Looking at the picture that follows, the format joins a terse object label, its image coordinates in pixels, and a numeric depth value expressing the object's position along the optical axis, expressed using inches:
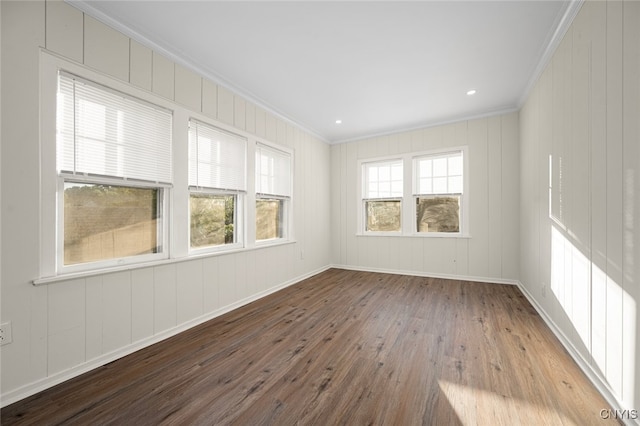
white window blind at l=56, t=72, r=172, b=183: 74.2
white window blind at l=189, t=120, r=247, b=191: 109.4
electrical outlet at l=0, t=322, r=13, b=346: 60.7
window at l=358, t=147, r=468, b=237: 176.8
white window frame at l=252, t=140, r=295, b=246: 153.3
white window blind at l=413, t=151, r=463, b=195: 176.2
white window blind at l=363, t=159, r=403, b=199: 197.0
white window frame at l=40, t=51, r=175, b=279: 68.3
